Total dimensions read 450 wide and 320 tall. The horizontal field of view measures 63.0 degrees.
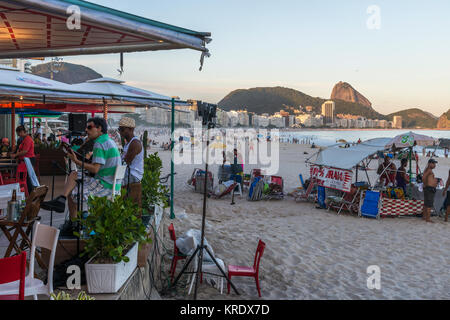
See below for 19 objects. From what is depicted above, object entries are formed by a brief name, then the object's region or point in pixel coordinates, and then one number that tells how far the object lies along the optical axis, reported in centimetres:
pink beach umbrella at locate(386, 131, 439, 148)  1113
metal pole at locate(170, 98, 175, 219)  779
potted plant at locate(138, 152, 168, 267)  596
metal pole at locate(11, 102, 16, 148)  978
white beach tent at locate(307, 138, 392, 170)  1092
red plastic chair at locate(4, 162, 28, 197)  672
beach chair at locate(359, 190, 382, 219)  994
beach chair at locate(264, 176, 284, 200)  1212
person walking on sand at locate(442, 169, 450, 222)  976
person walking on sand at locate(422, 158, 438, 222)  949
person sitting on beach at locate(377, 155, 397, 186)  1127
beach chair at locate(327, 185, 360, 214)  1038
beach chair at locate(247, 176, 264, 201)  1180
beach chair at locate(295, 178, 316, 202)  1194
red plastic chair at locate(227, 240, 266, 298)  497
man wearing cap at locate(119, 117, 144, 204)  484
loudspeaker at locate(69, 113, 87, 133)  783
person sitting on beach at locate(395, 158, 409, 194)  1130
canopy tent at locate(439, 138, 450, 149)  1344
